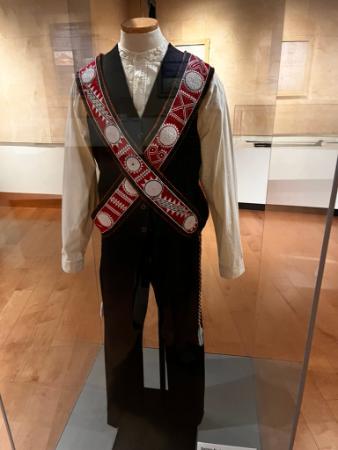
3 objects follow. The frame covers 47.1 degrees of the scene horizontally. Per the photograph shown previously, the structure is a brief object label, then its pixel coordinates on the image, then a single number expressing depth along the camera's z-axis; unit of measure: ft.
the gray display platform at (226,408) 4.09
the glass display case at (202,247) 3.14
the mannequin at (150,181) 2.97
